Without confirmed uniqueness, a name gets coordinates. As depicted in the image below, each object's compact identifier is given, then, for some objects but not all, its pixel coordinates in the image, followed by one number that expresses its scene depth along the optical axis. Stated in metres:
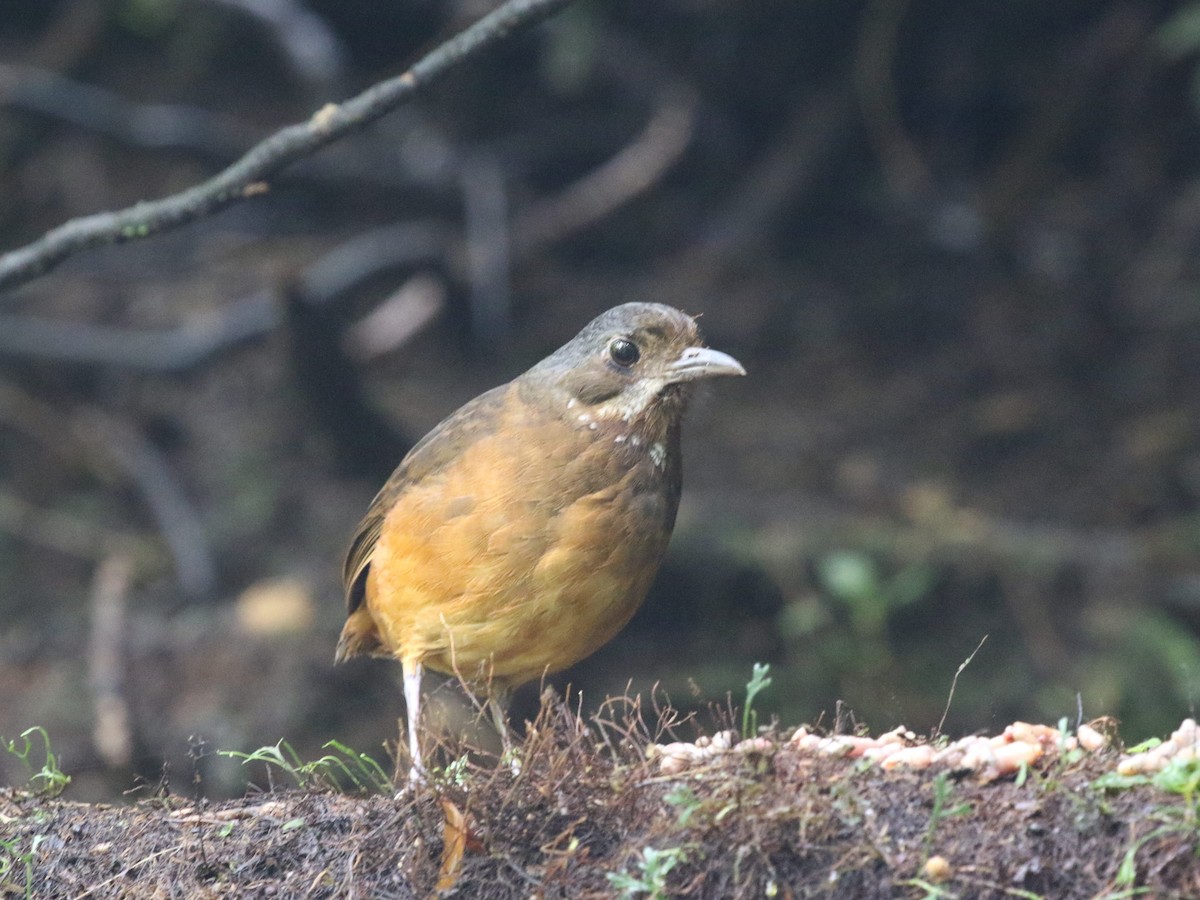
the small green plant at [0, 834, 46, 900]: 7.04
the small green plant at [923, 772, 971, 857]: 5.96
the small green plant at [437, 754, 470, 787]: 6.68
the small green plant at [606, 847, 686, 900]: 5.87
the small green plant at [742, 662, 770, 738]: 6.77
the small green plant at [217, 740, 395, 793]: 7.22
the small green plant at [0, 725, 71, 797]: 7.57
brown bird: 8.26
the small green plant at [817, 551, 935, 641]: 12.26
